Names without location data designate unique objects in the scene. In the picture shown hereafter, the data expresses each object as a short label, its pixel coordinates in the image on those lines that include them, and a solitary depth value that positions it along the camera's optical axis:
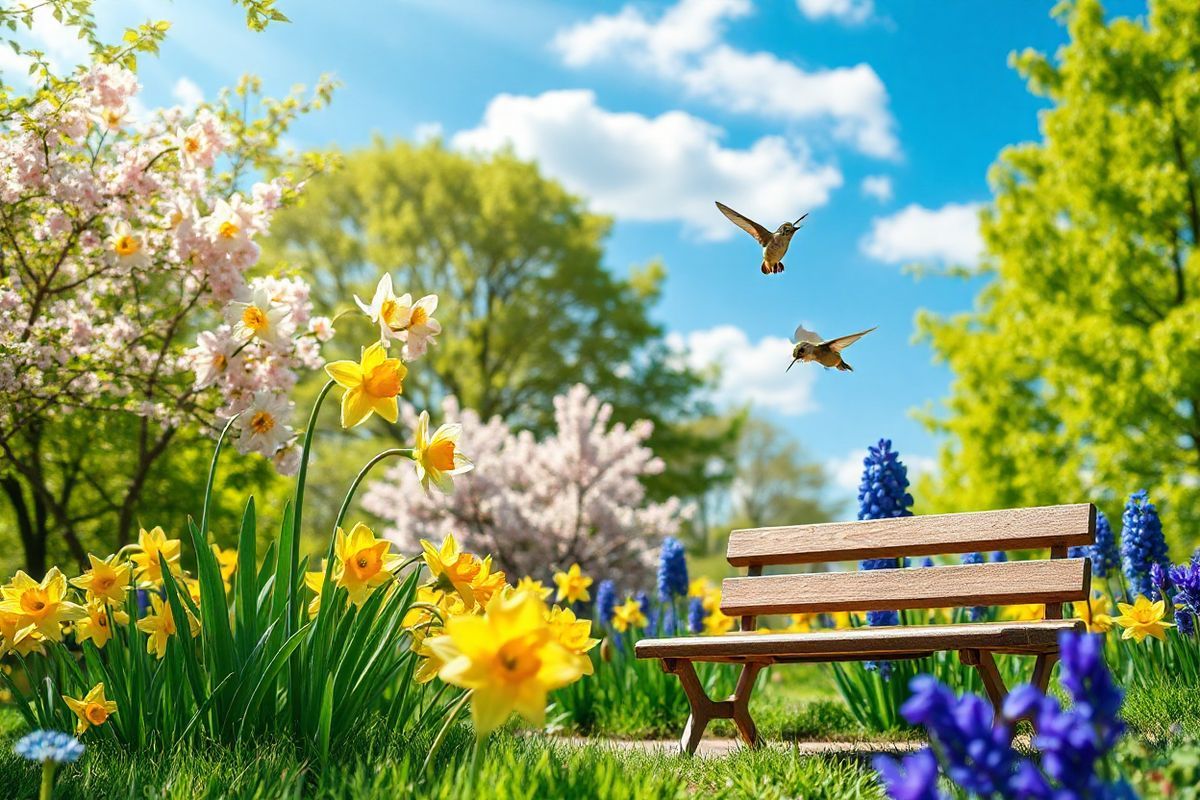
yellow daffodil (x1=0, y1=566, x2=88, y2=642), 3.56
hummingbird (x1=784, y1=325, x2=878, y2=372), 4.20
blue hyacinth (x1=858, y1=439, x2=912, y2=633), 4.98
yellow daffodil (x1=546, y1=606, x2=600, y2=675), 3.00
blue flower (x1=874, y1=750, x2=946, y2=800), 1.70
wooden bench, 3.59
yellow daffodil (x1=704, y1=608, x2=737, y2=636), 6.83
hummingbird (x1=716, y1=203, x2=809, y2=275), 4.23
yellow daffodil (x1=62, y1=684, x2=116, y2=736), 3.34
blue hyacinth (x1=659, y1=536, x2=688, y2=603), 6.62
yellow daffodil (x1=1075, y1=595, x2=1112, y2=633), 4.74
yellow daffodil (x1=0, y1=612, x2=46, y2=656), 3.54
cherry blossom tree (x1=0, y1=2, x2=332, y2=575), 4.91
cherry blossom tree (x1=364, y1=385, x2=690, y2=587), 13.08
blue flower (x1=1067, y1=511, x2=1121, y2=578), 5.52
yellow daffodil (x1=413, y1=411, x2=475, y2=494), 3.37
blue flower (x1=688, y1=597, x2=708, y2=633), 6.80
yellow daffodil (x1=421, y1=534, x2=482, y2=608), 3.27
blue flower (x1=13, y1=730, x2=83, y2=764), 2.25
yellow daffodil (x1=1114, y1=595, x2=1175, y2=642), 4.32
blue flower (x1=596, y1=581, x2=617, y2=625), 6.97
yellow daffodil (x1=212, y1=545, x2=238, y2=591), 4.61
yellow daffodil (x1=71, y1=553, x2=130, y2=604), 3.72
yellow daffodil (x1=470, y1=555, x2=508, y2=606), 3.36
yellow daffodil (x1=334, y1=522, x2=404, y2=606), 3.33
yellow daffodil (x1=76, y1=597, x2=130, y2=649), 3.75
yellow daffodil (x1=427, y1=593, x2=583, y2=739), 2.23
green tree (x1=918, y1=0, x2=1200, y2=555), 11.96
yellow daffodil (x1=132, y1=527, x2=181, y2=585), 3.95
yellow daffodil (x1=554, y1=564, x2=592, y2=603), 6.40
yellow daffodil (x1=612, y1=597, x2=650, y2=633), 6.56
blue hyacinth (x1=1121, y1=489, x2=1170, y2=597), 4.91
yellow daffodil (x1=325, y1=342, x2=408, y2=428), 3.33
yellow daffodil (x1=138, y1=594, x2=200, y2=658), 3.64
